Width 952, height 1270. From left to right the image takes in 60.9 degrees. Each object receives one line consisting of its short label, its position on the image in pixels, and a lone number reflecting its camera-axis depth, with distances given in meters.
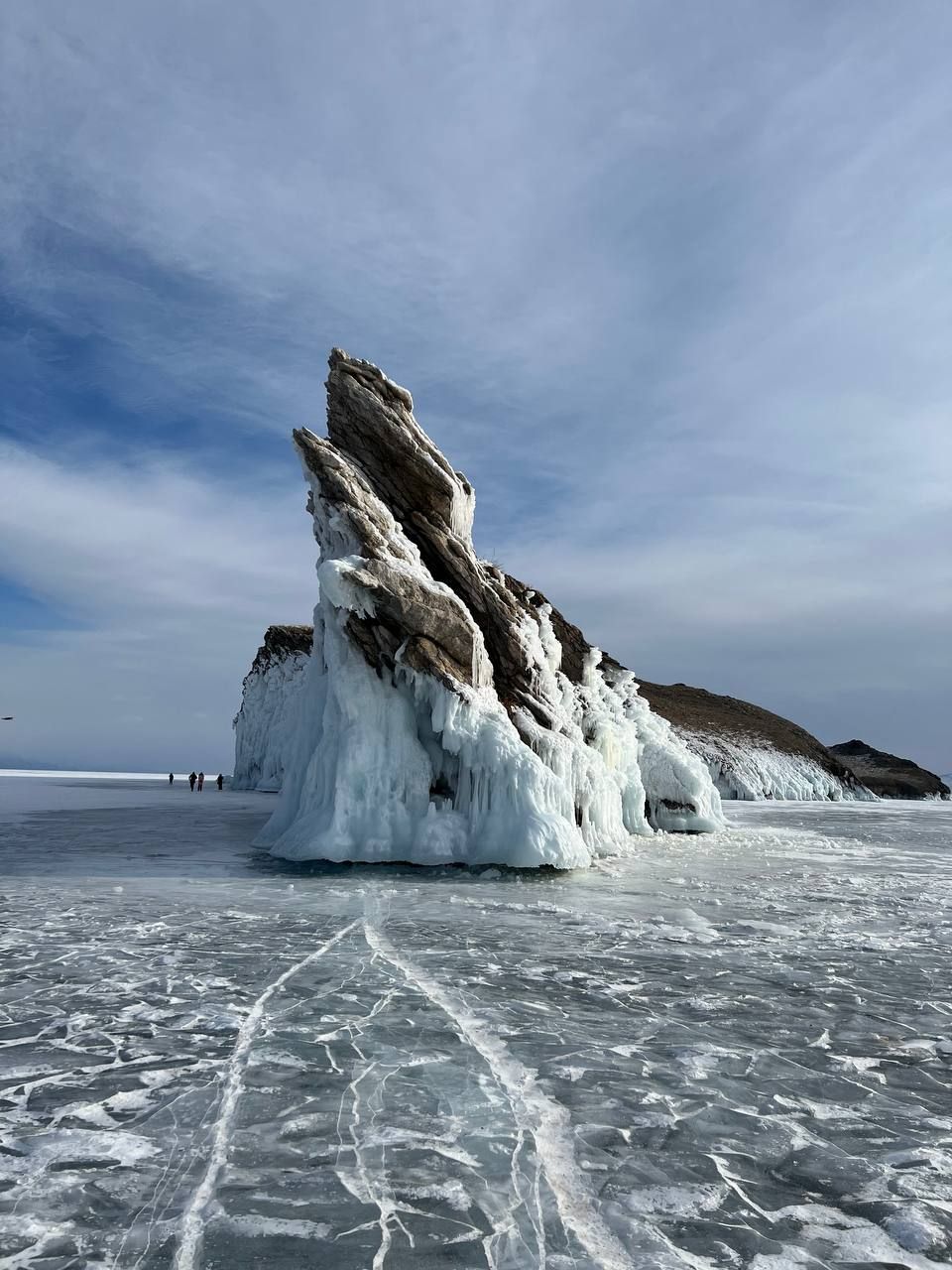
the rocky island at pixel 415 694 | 17.62
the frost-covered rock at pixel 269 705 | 63.69
